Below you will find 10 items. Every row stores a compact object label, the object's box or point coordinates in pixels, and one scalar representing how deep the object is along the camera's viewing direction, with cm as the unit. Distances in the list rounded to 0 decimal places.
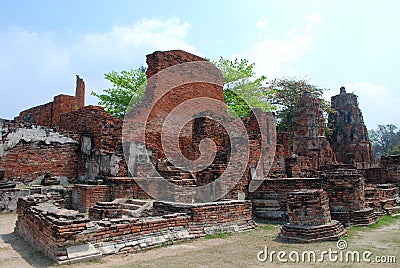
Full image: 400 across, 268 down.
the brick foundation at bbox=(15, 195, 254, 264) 470
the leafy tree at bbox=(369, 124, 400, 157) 5554
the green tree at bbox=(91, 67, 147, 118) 2355
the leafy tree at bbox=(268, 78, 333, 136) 2777
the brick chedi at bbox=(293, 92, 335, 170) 2383
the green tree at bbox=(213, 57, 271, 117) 2341
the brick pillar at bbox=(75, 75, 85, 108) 2528
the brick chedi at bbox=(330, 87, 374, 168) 3194
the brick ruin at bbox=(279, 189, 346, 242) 620
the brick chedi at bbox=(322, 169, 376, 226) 804
